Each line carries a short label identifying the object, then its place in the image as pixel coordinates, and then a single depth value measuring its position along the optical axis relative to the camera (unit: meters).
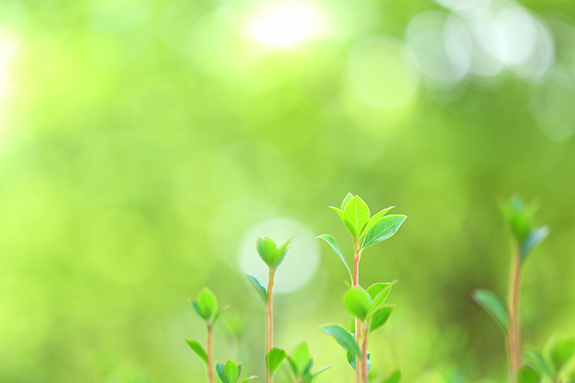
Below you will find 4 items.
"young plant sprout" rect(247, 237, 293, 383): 0.75
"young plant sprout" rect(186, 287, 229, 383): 0.77
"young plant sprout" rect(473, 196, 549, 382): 0.78
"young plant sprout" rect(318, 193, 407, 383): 0.72
